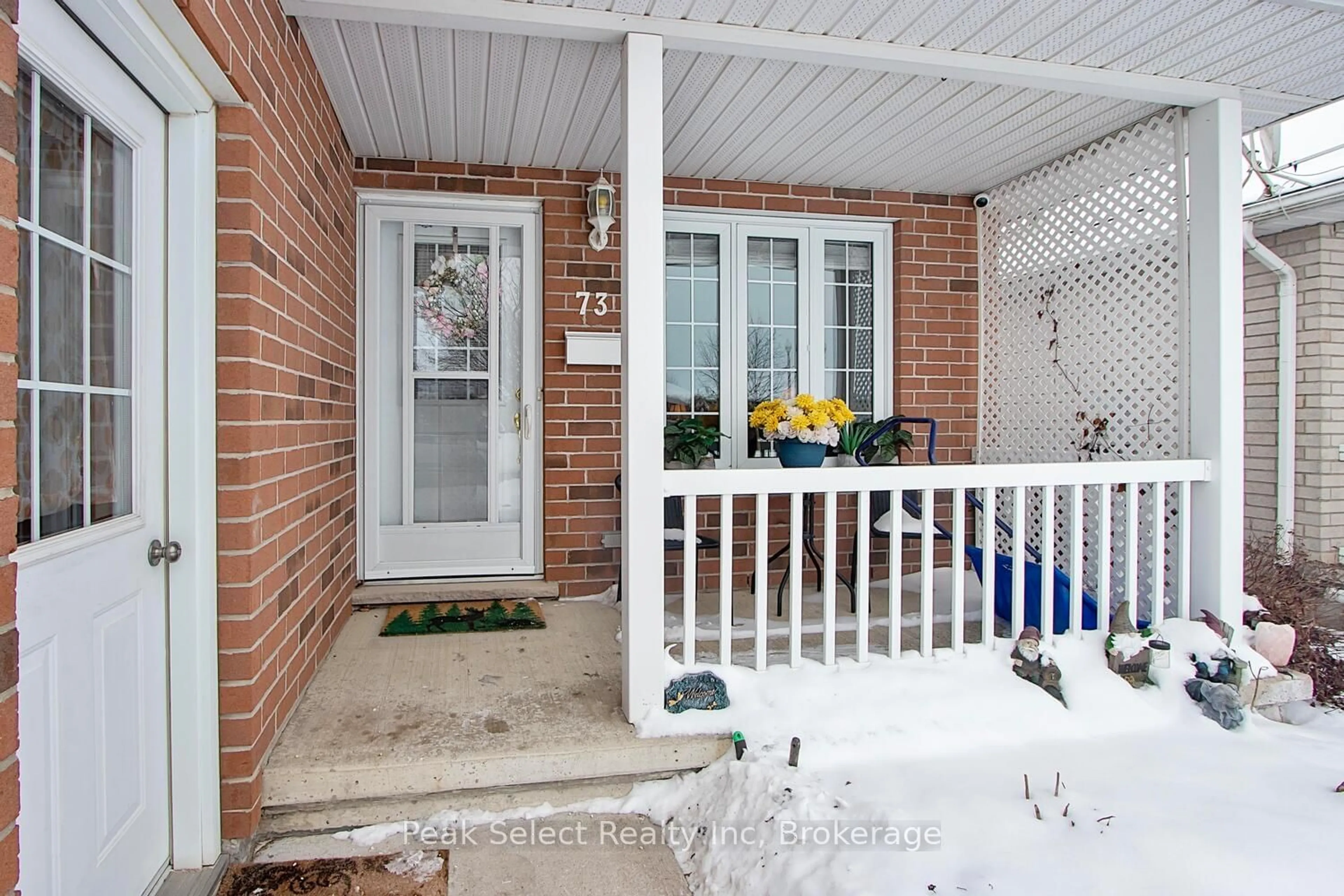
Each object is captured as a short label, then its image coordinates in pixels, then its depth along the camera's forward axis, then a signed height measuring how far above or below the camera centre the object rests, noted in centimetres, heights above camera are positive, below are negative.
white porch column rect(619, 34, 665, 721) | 250 +26
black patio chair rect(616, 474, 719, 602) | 400 -45
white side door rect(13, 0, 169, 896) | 137 -7
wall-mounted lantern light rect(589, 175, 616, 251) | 391 +122
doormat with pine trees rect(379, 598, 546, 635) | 357 -88
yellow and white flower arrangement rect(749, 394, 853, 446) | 326 +9
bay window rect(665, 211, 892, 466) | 439 +75
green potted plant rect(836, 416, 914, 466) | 360 -2
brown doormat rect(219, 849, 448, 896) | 195 -118
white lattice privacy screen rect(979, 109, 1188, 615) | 341 +66
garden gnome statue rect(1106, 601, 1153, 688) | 289 -85
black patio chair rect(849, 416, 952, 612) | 347 -36
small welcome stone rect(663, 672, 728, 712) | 257 -88
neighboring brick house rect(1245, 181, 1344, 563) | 502 +46
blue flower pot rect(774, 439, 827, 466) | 328 -6
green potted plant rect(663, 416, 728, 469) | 378 -1
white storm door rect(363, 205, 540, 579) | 407 +26
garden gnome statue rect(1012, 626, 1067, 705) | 285 -87
